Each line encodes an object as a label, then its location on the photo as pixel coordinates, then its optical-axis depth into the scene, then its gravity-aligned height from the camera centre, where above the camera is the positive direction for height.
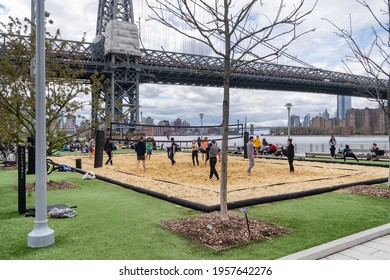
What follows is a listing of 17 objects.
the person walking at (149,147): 21.01 -0.61
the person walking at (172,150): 18.25 -0.71
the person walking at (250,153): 13.64 -0.66
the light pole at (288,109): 30.23 +2.51
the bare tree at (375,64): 9.35 +2.20
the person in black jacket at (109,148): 17.77 -0.56
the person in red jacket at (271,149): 25.05 -0.91
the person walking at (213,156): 12.05 -0.69
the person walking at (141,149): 15.11 -0.53
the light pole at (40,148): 4.80 -0.15
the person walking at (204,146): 19.74 -0.54
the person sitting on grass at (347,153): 20.01 -0.99
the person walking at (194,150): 18.05 -0.70
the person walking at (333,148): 22.11 -0.75
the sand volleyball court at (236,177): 9.29 -1.50
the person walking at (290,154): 14.13 -0.73
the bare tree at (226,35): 5.38 +1.66
